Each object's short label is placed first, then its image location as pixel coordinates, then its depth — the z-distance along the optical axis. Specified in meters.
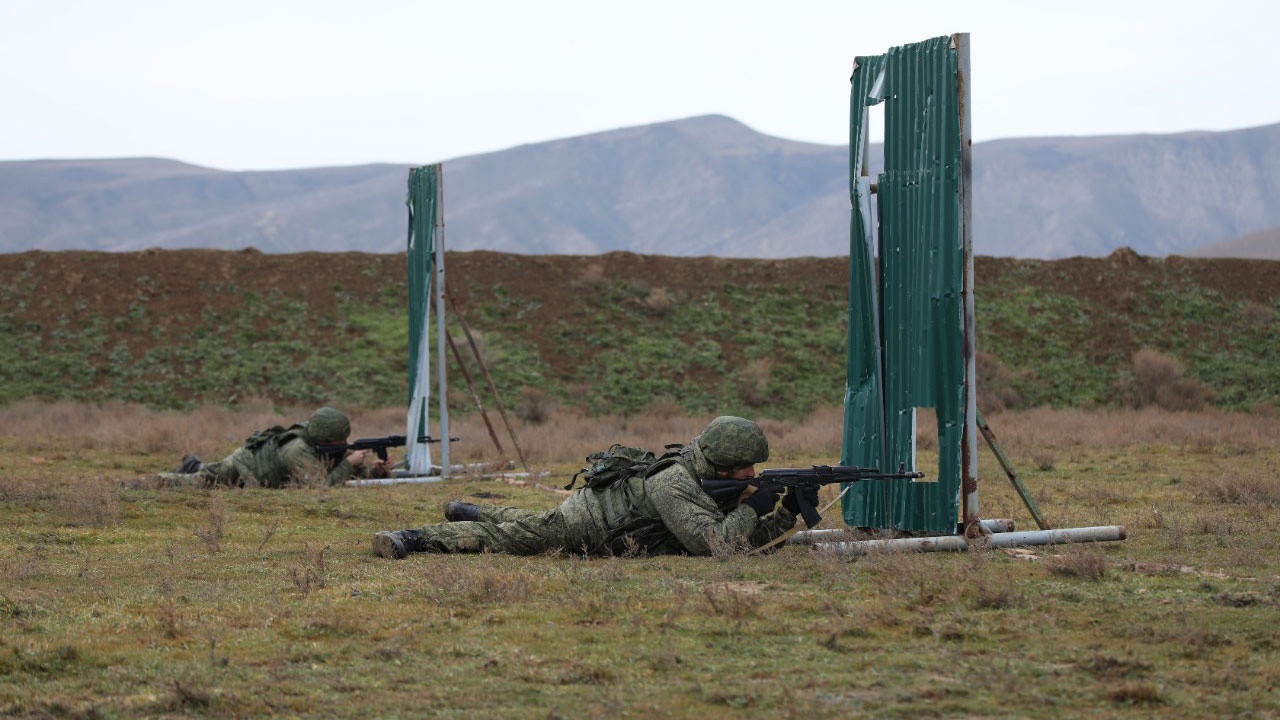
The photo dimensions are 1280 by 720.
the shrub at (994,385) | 60.72
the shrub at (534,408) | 58.12
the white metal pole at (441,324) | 33.59
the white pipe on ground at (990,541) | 17.59
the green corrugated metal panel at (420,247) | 34.19
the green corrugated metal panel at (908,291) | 18.77
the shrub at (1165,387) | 60.91
